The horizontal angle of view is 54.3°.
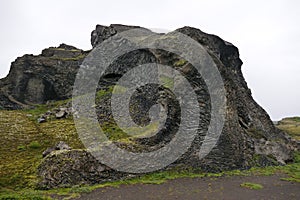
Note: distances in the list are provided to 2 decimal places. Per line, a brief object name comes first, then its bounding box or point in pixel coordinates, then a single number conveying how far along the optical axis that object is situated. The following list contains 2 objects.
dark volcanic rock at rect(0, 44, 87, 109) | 53.16
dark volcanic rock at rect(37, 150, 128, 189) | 22.84
